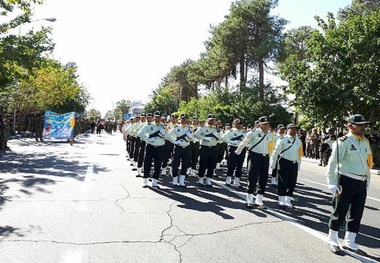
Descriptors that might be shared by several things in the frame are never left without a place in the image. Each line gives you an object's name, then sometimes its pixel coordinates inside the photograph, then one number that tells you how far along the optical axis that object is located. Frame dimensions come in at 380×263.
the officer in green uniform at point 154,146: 9.98
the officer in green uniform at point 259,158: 8.11
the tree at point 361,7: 31.94
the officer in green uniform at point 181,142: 10.56
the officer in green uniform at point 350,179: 5.48
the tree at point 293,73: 22.41
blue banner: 25.81
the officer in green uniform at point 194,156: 12.88
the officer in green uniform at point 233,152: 10.96
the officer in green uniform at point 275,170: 10.91
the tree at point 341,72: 18.47
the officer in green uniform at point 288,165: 8.22
